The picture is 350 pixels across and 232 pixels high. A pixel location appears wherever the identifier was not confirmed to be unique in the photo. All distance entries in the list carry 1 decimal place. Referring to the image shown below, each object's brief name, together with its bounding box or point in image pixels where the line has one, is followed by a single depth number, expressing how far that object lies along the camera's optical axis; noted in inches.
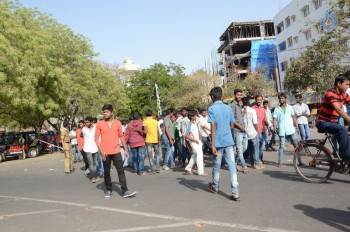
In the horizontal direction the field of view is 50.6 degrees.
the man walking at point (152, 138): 406.9
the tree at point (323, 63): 506.4
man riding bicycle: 247.9
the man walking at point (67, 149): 486.3
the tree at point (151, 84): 2271.2
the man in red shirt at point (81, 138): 456.1
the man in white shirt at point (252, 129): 365.1
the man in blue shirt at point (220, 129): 247.9
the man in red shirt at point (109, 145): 283.1
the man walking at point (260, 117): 408.8
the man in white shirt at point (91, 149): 399.2
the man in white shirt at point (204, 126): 398.9
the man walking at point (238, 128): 344.5
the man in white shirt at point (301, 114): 470.2
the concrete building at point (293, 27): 1539.1
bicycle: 258.8
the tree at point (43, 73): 888.9
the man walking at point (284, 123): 355.9
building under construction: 2102.6
